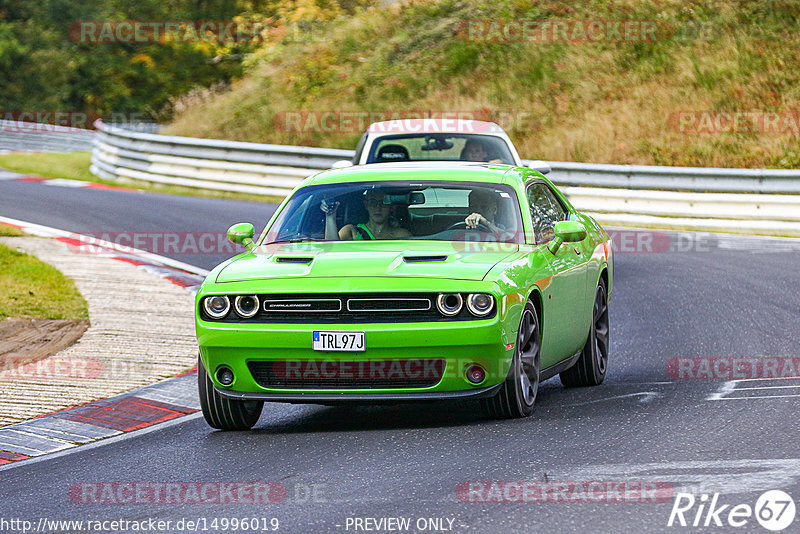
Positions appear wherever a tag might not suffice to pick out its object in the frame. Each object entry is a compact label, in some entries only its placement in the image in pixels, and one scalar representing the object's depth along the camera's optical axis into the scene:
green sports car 14.91
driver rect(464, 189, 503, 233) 17.20
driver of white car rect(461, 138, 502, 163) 30.70
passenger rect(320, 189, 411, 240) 17.31
